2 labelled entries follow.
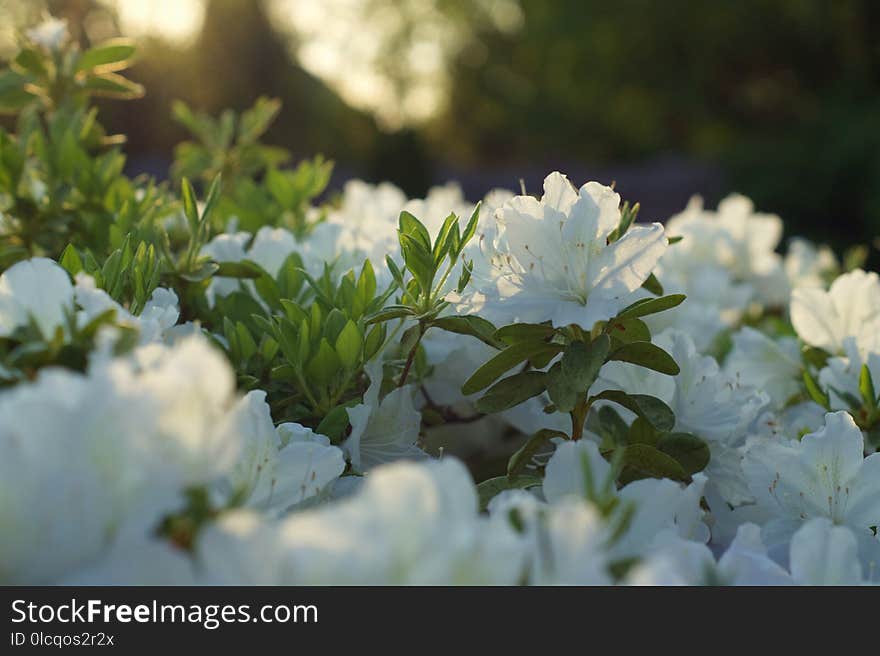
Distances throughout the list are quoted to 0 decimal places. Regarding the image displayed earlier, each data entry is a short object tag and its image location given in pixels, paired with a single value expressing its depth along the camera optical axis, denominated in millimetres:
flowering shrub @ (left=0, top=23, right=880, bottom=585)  396
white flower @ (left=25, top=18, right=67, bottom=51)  703
